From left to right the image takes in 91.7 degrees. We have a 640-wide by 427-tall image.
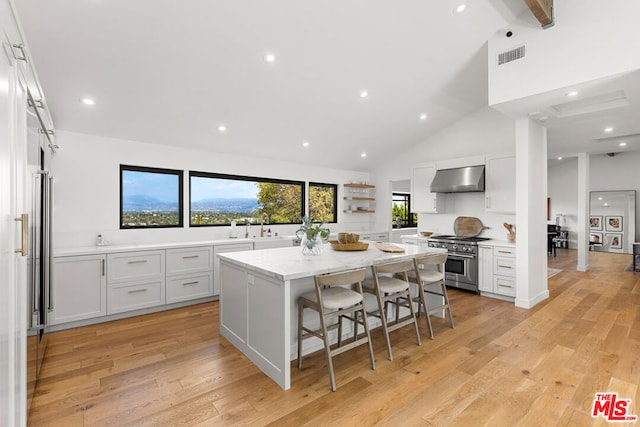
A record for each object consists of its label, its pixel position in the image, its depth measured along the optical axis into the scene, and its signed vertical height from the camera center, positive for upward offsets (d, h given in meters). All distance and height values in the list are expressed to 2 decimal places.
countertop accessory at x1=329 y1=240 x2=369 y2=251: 3.40 -0.35
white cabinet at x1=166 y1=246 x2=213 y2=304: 4.09 -0.81
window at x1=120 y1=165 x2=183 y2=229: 4.33 +0.24
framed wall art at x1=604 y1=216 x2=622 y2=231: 8.43 -0.19
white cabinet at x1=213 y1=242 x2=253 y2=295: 4.46 -0.53
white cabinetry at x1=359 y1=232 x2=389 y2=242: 6.74 -0.48
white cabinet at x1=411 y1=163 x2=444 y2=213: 5.80 +0.43
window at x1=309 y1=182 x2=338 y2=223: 6.63 +0.28
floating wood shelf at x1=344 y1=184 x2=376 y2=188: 7.05 +0.67
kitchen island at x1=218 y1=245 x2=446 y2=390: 2.31 -0.68
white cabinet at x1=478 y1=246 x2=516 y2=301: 4.47 -0.83
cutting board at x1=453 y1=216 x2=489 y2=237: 5.47 -0.20
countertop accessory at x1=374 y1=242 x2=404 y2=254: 3.37 -0.37
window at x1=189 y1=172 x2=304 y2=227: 5.05 +0.27
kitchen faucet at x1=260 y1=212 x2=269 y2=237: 5.46 -0.10
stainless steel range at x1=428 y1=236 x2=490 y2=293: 4.82 -0.72
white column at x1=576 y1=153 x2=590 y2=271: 6.50 +0.06
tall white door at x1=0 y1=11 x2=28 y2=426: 1.29 -0.15
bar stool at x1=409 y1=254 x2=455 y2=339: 3.18 -0.66
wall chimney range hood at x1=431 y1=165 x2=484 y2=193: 5.06 +0.60
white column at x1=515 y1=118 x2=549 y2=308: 4.11 +0.02
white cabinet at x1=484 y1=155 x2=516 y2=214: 4.83 +0.50
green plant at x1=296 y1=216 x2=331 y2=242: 3.09 -0.17
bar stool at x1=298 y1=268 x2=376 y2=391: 2.36 -0.70
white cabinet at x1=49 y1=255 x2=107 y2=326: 3.35 -0.84
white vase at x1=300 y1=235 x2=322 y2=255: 3.12 -0.32
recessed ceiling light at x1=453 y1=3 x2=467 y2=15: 3.15 +2.12
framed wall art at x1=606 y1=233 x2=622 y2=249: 8.57 -0.66
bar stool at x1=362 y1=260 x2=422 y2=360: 2.74 -0.68
